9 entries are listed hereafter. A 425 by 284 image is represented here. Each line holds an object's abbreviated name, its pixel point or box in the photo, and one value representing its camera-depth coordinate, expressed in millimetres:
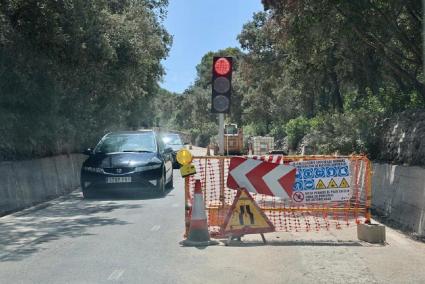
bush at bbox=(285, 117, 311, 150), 35541
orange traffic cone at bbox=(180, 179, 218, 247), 8812
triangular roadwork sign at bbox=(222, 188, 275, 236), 9094
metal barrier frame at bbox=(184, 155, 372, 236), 9297
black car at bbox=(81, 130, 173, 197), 14836
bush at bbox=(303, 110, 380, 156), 14323
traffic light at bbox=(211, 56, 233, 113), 10133
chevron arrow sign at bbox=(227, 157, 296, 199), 9422
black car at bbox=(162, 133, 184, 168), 29312
